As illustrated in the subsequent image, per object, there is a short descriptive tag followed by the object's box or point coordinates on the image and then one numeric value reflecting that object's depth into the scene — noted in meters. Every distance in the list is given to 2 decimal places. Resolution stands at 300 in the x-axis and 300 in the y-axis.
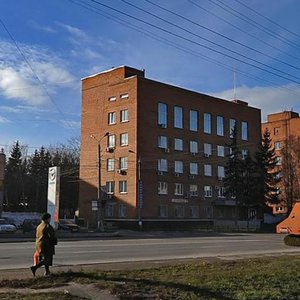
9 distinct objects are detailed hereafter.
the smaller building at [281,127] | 76.01
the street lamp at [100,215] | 37.67
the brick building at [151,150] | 46.93
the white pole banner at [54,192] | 25.21
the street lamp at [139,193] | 44.59
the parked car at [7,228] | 31.00
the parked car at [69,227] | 37.71
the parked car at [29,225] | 33.20
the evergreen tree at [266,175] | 51.59
